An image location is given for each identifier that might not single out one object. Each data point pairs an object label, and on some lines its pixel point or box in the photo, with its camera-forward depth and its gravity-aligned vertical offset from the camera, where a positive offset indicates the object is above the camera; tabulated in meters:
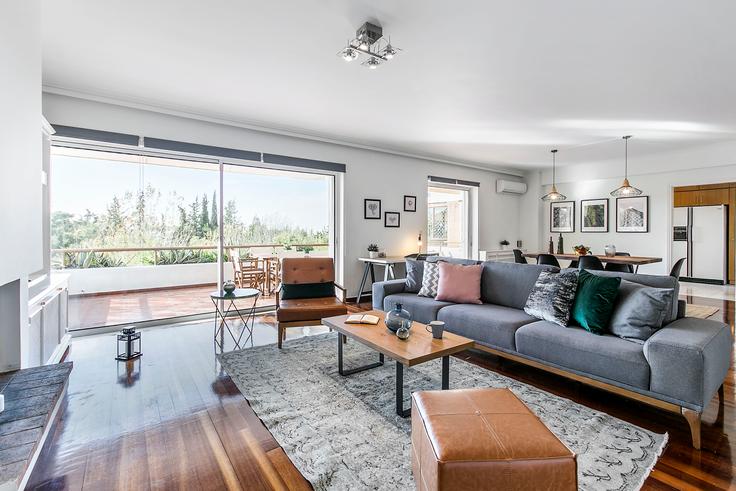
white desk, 5.53 -0.41
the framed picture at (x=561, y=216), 7.85 +0.55
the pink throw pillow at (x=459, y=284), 3.62 -0.43
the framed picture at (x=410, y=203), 6.41 +0.67
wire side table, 3.73 -0.99
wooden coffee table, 2.19 -0.67
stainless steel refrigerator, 7.38 +0.00
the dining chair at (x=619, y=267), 5.27 -0.37
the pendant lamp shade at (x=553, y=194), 6.27 +0.81
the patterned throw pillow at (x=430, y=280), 3.86 -0.42
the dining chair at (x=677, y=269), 4.26 -0.32
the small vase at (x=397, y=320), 2.50 -0.55
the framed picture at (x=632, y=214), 6.82 +0.52
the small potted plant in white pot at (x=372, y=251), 5.86 -0.17
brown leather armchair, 3.54 -0.54
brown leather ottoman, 1.23 -0.73
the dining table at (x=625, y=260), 5.07 -0.25
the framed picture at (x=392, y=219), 6.18 +0.37
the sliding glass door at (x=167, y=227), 4.22 +0.18
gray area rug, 1.72 -1.07
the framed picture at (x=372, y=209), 5.93 +0.52
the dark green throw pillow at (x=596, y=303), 2.55 -0.44
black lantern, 3.22 -0.96
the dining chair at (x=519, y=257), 5.95 -0.25
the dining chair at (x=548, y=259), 5.25 -0.26
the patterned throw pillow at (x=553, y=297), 2.79 -0.44
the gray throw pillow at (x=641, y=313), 2.35 -0.47
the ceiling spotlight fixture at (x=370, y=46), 2.50 +1.41
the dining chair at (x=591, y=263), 4.83 -0.28
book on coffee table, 2.85 -0.63
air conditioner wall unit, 7.88 +1.20
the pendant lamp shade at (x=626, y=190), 5.47 +0.78
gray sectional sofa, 1.98 -0.69
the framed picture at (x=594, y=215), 7.37 +0.55
